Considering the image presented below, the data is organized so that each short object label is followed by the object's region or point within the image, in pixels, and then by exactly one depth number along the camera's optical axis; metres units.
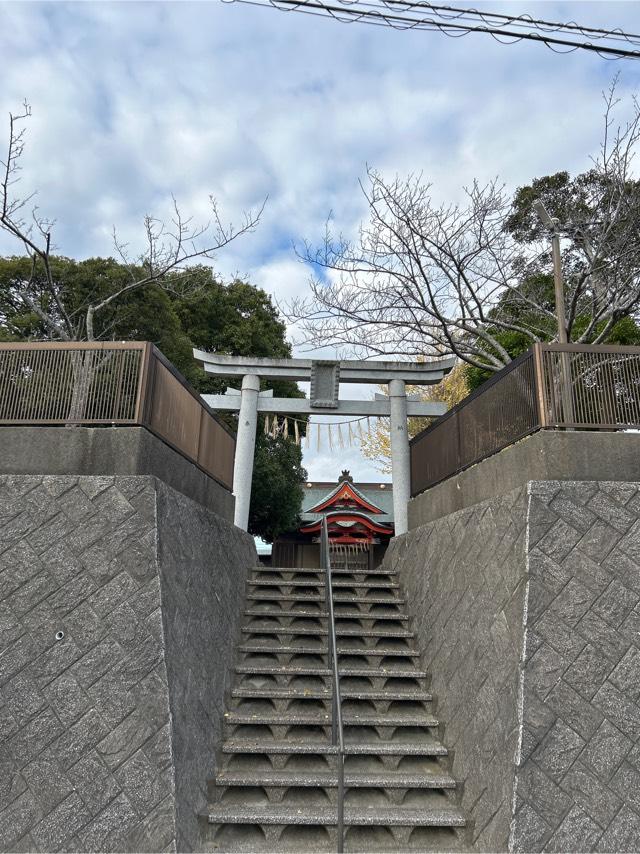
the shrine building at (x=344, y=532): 15.52
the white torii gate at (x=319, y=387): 9.87
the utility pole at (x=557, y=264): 5.81
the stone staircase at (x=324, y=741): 3.73
